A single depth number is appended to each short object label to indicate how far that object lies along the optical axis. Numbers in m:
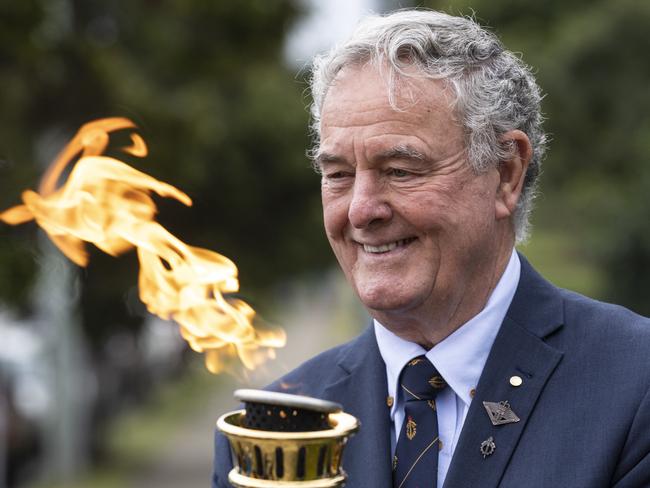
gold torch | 4.54
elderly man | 5.52
